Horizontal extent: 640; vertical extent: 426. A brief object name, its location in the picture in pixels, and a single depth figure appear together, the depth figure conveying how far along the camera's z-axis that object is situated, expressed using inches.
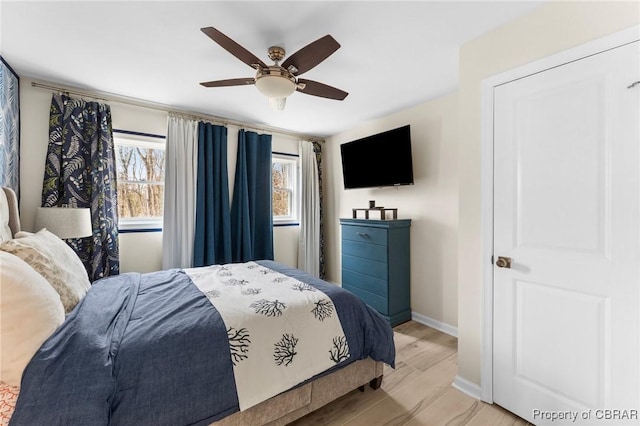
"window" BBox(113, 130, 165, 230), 118.0
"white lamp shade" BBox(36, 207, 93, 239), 85.4
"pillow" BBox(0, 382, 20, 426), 37.7
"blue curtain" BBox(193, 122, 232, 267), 126.1
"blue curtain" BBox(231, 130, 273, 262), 137.8
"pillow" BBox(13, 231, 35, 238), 65.6
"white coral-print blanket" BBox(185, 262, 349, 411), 53.5
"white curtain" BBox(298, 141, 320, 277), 162.2
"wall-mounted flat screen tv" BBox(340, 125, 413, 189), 119.7
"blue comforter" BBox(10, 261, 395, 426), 38.7
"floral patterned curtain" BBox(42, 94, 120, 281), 99.3
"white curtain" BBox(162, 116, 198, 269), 120.4
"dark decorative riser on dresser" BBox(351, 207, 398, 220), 126.2
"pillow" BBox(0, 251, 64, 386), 39.2
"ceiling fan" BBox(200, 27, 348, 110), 60.0
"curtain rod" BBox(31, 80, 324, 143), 100.2
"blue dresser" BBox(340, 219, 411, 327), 118.3
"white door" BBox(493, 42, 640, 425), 51.2
